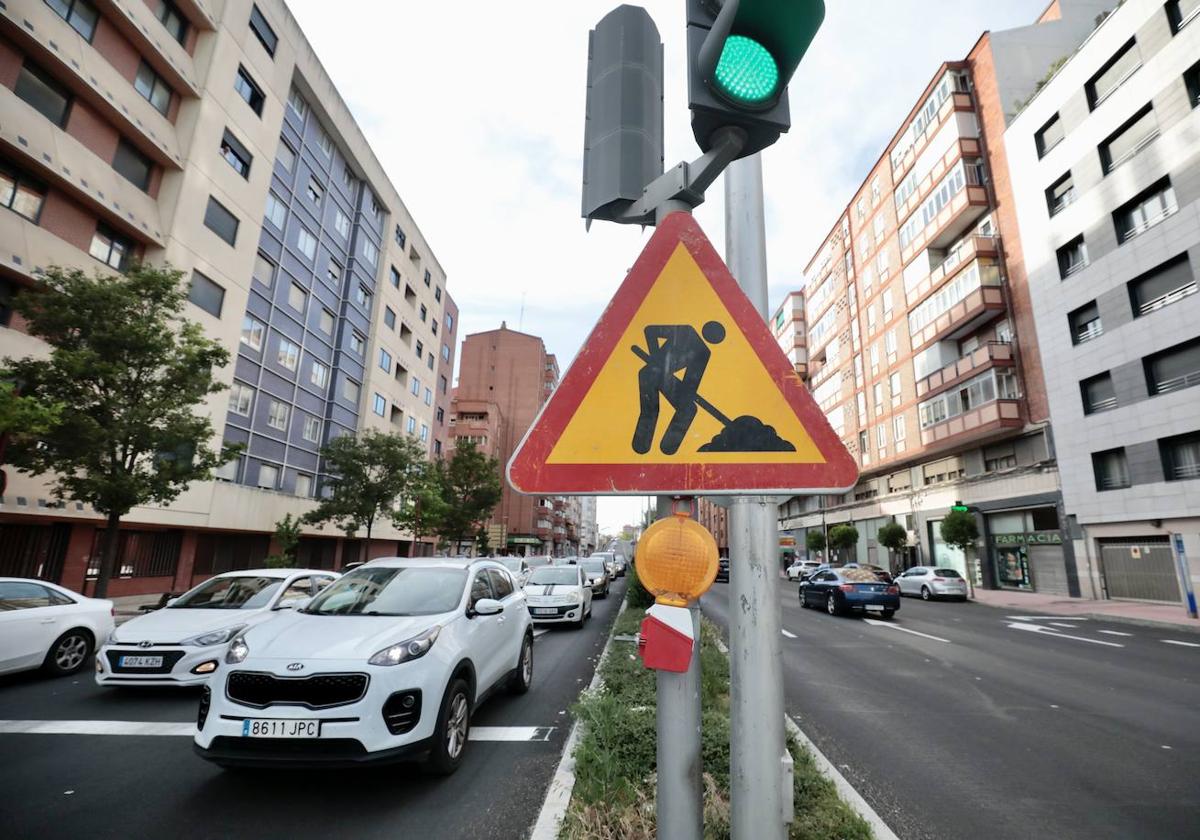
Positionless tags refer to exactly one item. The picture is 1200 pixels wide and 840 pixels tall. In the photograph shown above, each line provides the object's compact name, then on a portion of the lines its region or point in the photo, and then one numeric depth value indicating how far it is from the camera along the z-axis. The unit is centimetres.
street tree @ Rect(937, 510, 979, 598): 2714
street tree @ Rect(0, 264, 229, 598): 1191
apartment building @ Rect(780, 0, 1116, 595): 2656
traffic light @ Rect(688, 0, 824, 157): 160
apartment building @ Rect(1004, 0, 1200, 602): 1941
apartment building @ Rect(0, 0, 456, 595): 1499
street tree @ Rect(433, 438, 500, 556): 3738
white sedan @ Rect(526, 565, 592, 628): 1316
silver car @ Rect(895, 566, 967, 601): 2364
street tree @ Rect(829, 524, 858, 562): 4147
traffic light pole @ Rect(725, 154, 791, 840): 175
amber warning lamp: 143
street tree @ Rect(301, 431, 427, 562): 2583
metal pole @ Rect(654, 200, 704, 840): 155
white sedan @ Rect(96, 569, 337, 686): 636
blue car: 1620
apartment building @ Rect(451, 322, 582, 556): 7525
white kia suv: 387
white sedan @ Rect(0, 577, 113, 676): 698
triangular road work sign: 162
